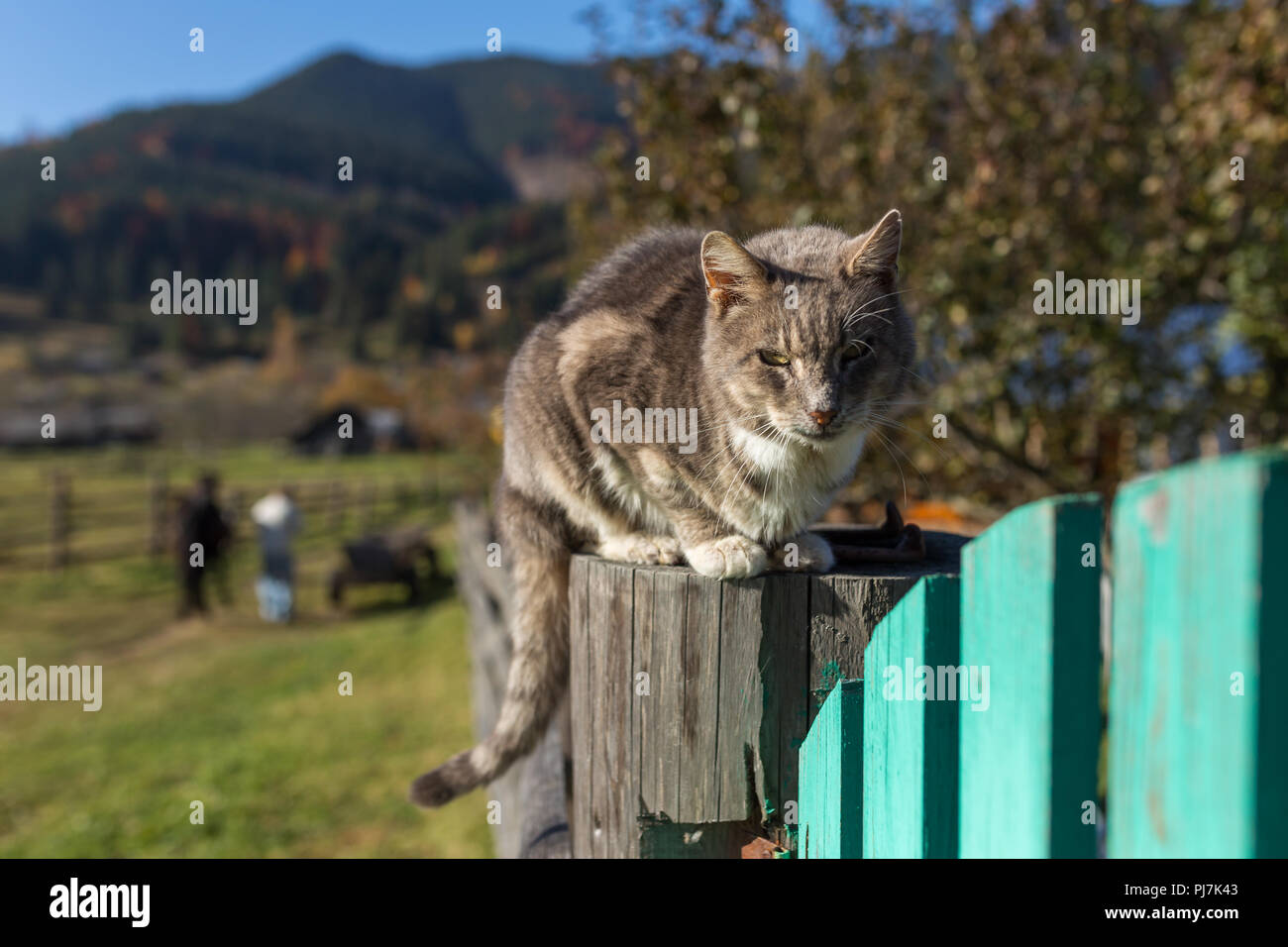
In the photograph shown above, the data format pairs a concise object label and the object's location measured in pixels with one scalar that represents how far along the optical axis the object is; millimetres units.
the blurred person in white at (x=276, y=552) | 13938
